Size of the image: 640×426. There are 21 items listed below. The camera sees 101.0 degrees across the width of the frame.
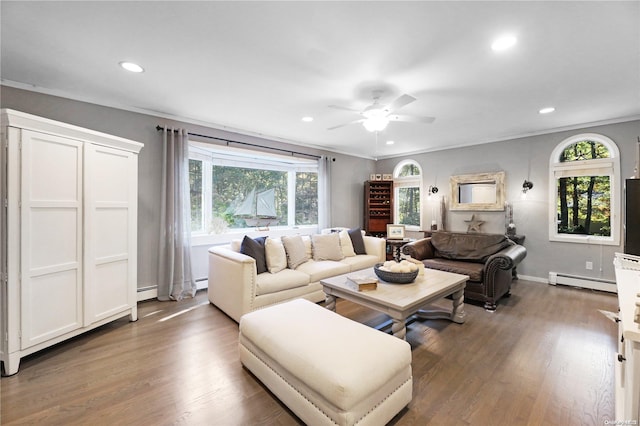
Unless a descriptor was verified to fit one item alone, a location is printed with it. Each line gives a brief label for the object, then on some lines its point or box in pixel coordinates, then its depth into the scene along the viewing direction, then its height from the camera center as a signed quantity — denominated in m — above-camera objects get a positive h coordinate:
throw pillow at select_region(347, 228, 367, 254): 4.30 -0.45
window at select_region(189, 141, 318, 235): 4.06 +0.43
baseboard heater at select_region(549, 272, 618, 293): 3.78 -1.02
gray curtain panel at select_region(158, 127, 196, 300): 3.46 -0.11
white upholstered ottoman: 1.30 -0.83
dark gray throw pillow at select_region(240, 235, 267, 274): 3.15 -0.45
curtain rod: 3.76 +1.15
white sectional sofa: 2.77 -0.72
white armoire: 1.93 -0.15
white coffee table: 2.14 -0.72
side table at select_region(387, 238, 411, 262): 4.82 -0.55
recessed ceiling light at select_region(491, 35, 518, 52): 1.90 +1.27
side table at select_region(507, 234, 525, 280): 4.42 -0.42
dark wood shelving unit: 6.05 +0.18
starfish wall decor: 4.91 -0.19
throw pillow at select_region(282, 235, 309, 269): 3.43 -0.49
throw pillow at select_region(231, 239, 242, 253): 3.37 -0.40
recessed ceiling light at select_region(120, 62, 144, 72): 2.30 +1.31
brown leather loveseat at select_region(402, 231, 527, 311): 3.19 -0.62
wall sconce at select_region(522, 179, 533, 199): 4.39 +0.46
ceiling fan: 2.70 +1.04
